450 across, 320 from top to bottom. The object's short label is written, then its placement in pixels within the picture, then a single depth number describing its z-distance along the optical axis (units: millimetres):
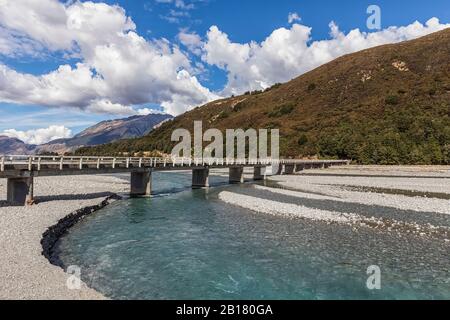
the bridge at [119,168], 28062
